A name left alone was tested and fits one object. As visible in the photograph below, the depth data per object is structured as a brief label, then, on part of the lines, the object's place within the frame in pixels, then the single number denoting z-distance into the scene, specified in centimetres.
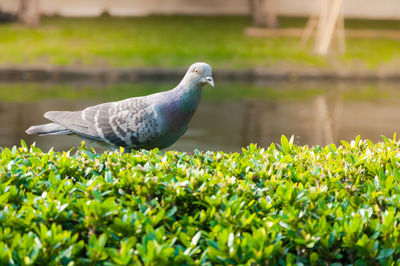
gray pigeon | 554
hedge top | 306
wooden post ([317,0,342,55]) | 1925
